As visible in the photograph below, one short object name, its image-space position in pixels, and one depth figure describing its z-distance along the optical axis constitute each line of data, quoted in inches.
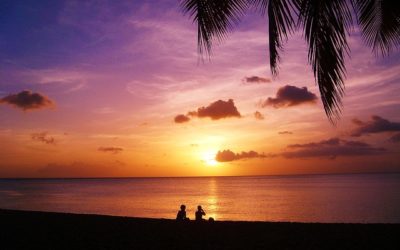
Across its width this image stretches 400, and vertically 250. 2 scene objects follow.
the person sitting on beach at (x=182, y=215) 641.0
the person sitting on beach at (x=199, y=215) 618.7
